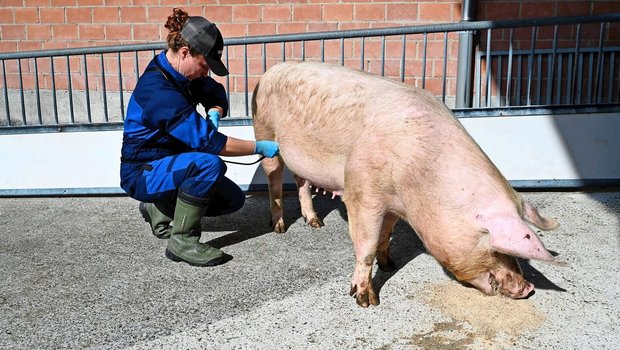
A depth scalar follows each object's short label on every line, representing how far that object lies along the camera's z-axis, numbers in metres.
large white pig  3.05
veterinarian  3.90
